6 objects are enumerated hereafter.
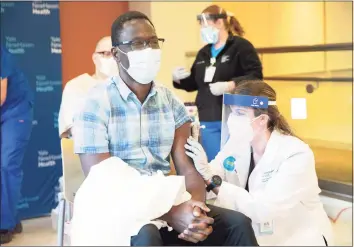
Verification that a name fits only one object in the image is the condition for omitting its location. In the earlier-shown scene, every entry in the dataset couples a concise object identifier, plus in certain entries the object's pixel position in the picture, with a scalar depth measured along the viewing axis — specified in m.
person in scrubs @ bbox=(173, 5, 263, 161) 3.50
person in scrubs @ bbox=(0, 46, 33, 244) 3.73
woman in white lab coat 2.11
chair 2.37
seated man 1.90
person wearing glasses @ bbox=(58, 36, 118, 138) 3.49
